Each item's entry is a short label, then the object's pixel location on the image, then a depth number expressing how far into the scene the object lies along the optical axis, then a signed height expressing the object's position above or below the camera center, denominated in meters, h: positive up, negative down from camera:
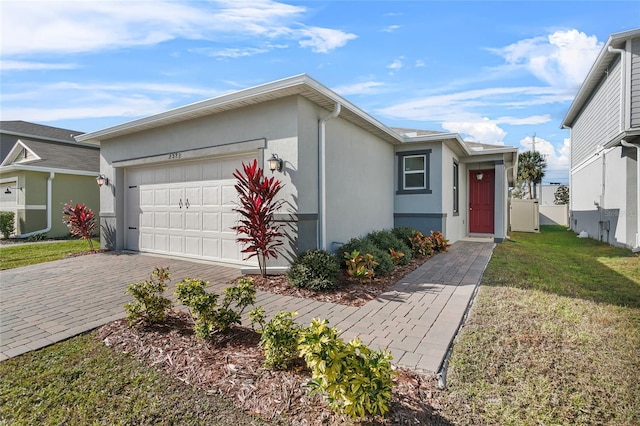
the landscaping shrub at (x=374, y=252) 6.06 -0.84
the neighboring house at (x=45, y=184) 12.41 +1.00
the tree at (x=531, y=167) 29.38 +3.72
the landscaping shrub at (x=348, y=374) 1.95 -1.02
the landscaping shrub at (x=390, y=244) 7.28 -0.80
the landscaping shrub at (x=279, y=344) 2.62 -1.08
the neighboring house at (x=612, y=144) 8.84 +1.99
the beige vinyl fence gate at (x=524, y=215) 16.38 -0.35
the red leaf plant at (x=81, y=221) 9.27 -0.33
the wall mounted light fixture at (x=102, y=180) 8.99 +0.80
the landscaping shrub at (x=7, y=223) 12.55 -0.52
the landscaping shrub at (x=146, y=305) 3.51 -1.04
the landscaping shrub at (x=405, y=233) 8.56 -0.66
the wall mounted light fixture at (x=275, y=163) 5.80 +0.81
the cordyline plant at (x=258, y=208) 5.57 +0.01
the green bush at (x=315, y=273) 5.09 -1.02
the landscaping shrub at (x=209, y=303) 3.17 -0.94
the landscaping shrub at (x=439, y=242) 8.74 -0.90
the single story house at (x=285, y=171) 5.89 +0.89
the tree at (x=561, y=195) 29.23 +1.18
